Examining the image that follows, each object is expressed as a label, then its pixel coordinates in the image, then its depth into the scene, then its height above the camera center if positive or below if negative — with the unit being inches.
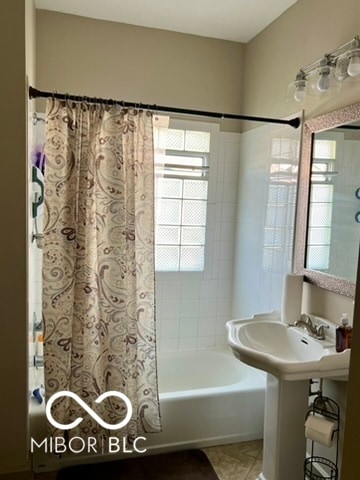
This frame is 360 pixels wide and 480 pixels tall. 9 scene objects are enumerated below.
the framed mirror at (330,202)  78.7 +1.5
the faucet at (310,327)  81.7 -24.7
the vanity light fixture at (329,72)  73.7 +27.8
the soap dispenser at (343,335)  72.0 -22.6
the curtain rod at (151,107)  80.6 +20.7
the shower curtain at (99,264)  82.4 -13.5
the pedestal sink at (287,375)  66.6 -30.3
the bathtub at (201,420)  86.4 -50.2
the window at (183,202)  120.0 +0.5
